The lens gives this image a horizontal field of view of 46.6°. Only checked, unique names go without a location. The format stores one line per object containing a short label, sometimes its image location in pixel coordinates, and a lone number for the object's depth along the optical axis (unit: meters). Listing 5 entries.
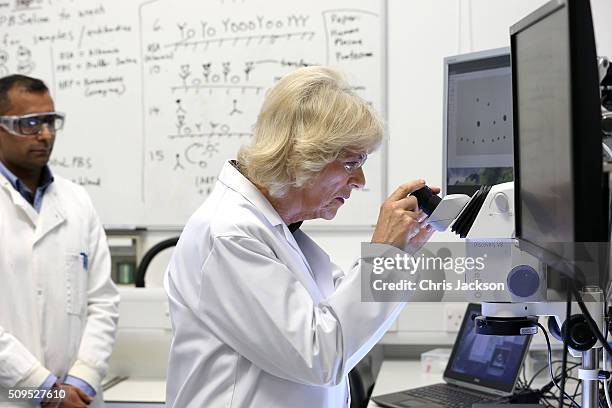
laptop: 1.83
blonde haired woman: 1.14
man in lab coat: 2.07
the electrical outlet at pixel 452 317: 2.52
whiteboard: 2.68
